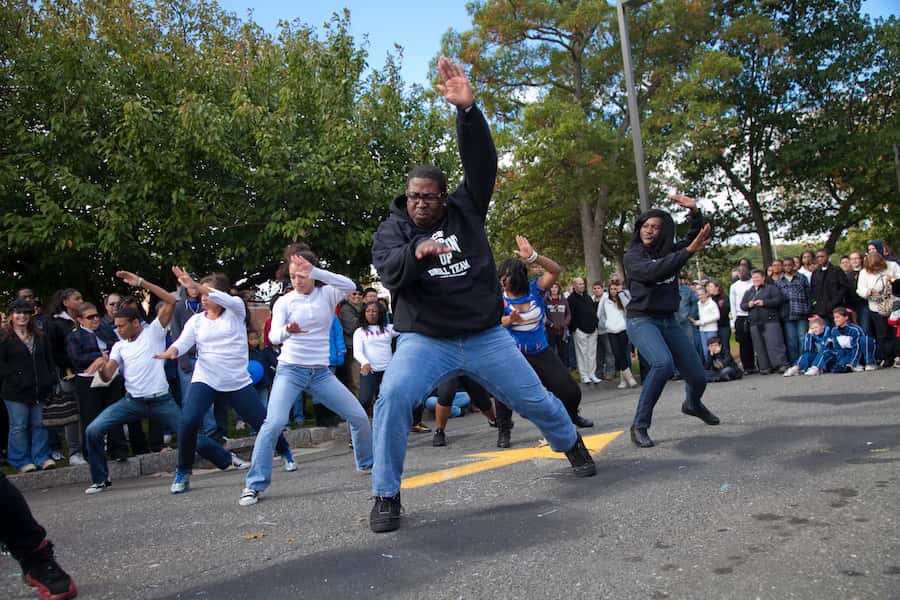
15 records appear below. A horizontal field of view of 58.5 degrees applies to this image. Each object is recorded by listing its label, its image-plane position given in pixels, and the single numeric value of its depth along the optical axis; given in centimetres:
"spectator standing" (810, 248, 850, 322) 1255
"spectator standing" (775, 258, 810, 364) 1306
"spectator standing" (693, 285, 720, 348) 1382
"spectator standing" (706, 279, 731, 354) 1389
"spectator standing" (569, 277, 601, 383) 1427
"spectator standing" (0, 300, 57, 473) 871
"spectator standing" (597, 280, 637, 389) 1391
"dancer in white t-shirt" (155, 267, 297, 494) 665
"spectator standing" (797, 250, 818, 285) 1332
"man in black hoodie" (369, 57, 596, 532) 449
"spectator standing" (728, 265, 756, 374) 1380
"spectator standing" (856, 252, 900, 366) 1208
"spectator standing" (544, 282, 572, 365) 1379
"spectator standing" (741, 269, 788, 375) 1324
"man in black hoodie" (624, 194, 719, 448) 633
